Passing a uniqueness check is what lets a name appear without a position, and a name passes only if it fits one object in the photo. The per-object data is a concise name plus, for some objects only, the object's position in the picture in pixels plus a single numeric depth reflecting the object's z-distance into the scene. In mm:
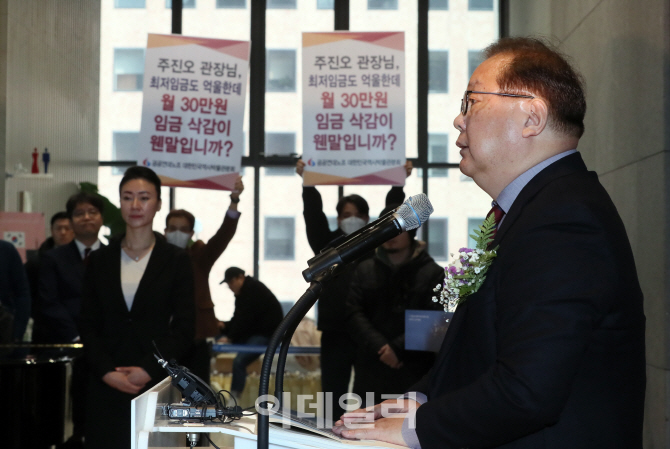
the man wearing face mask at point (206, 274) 4746
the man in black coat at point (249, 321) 5832
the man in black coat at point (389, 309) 3773
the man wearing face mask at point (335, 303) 4344
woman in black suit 2746
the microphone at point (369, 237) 1260
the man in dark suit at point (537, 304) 1125
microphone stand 1187
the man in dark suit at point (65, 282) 4387
